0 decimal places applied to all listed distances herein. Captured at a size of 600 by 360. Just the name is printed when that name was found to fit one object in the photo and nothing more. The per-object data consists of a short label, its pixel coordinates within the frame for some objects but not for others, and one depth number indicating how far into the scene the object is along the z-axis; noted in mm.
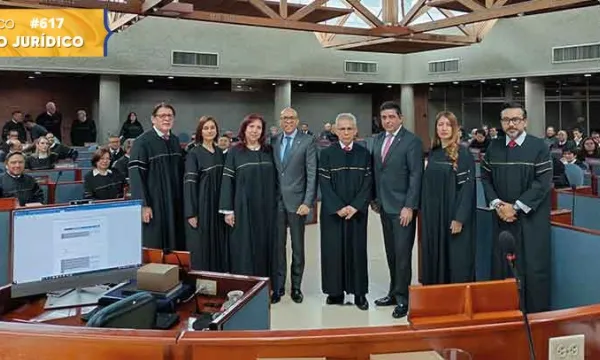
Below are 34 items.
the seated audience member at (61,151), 8727
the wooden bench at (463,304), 1151
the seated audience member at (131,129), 12461
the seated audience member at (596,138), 9578
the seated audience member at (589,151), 8744
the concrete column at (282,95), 15539
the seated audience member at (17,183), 5035
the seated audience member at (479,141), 12029
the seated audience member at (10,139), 8839
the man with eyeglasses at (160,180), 3738
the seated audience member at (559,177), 6516
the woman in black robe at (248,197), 3938
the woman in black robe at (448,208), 3771
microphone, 1122
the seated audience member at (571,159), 7500
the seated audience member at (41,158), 7227
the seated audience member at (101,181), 5223
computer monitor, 2062
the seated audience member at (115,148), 7161
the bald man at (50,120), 12055
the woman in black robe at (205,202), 3900
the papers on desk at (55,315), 2031
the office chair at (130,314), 1516
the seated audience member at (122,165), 5855
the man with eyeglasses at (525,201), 3512
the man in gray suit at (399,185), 3928
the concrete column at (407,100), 17219
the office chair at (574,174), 6754
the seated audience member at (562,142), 9742
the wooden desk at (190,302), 2004
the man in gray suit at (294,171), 4172
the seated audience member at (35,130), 10562
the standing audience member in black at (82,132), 12844
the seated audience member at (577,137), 11577
